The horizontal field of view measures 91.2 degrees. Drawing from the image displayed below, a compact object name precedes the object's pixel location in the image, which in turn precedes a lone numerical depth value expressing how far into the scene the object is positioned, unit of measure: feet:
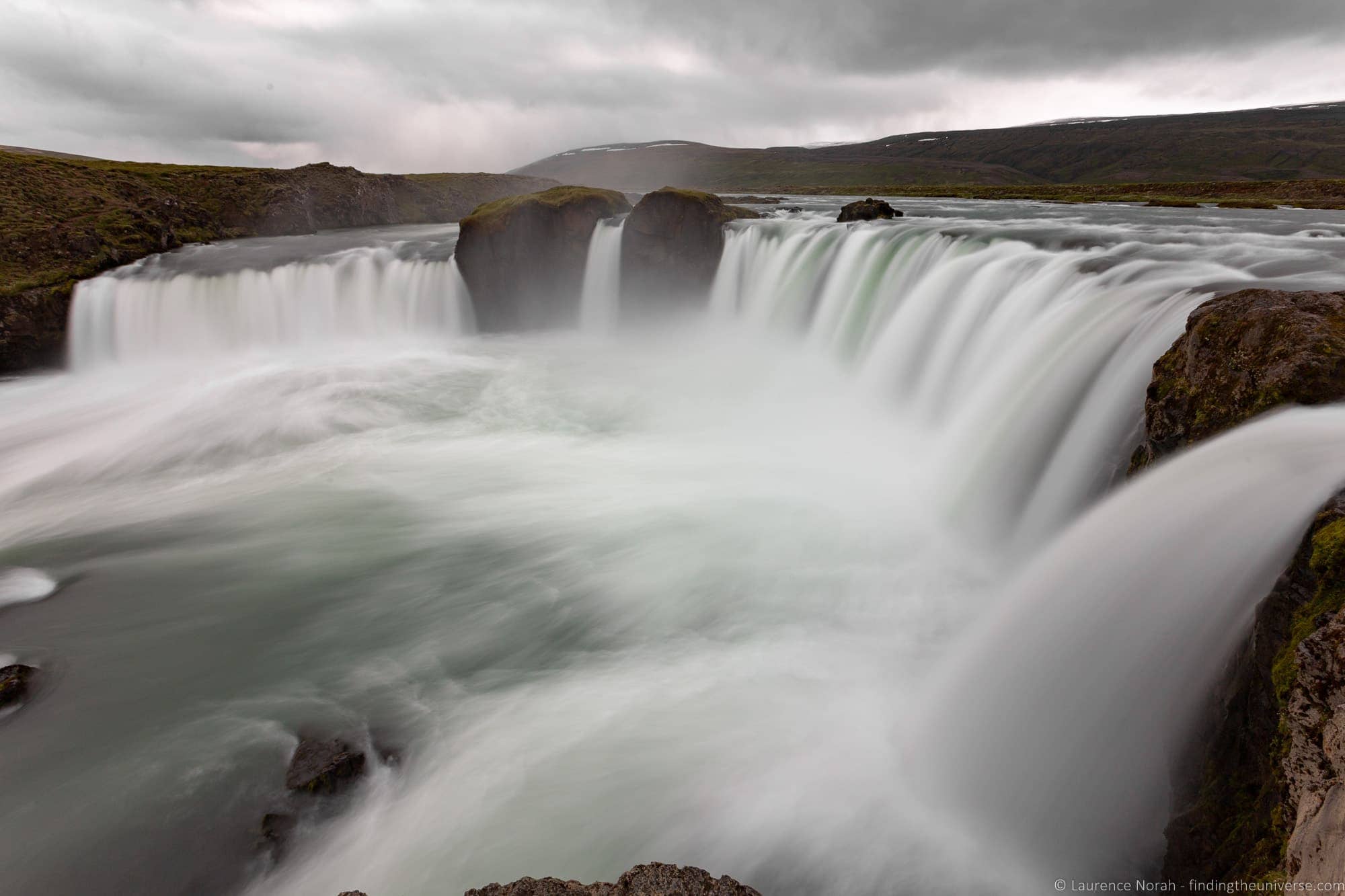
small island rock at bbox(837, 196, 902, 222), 77.25
